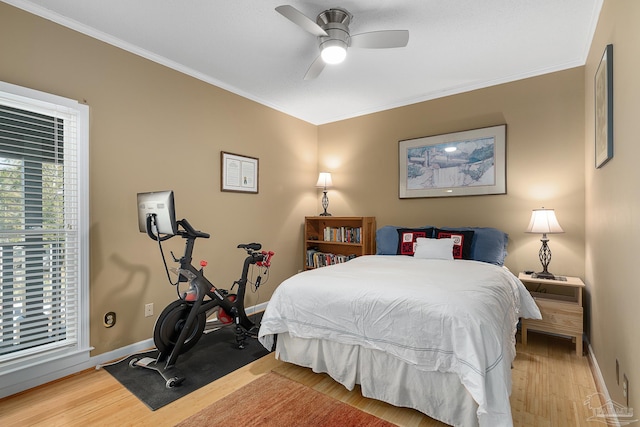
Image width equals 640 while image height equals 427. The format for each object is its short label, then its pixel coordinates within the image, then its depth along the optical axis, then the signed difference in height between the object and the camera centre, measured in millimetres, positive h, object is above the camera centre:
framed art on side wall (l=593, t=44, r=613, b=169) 1898 +684
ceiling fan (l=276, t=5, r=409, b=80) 2240 +1282
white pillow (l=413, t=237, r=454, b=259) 3240 -376
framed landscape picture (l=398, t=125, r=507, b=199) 3501 +576
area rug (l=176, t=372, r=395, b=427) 1838 -1215
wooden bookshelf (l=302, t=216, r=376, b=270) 4230 -369
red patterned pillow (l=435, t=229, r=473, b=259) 3294 -328
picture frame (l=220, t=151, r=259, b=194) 3617 +472
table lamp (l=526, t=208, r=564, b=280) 2916 -125
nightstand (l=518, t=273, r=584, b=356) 2697 -855
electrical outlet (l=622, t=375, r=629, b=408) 1522 -858
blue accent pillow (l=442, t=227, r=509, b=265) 3217 -341
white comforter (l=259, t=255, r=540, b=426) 1591 -640
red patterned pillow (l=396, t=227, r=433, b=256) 3613 -294
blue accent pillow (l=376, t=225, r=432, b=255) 3756 -332
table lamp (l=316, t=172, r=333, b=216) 4625 +458
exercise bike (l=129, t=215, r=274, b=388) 2402 -841
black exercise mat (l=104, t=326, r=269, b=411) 2159 -1224
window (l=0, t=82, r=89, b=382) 2164 -111
